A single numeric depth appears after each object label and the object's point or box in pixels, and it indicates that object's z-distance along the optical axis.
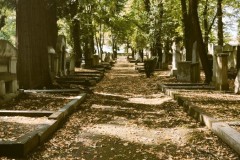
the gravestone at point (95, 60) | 31.98
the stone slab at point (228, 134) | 5.57
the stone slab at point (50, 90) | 12.14
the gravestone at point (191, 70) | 16.89
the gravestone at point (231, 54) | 22.59
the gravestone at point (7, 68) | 9.98
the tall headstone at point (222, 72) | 13.14
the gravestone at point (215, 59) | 14.06
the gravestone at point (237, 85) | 12.01
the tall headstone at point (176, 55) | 20.27
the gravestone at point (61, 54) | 18.70
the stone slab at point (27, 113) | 8.28
